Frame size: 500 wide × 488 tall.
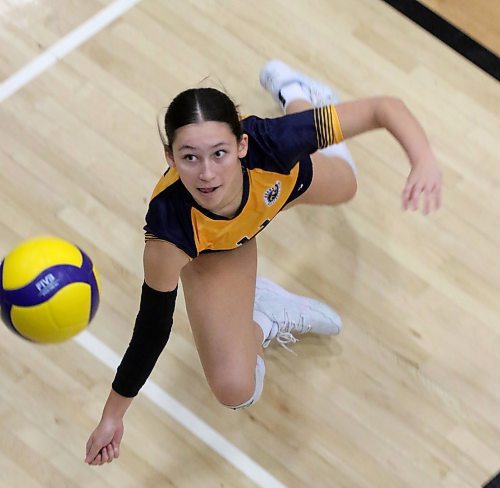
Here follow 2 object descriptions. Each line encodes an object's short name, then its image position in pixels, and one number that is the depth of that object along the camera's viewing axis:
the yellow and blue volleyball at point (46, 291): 7.72
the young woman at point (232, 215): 7.79
